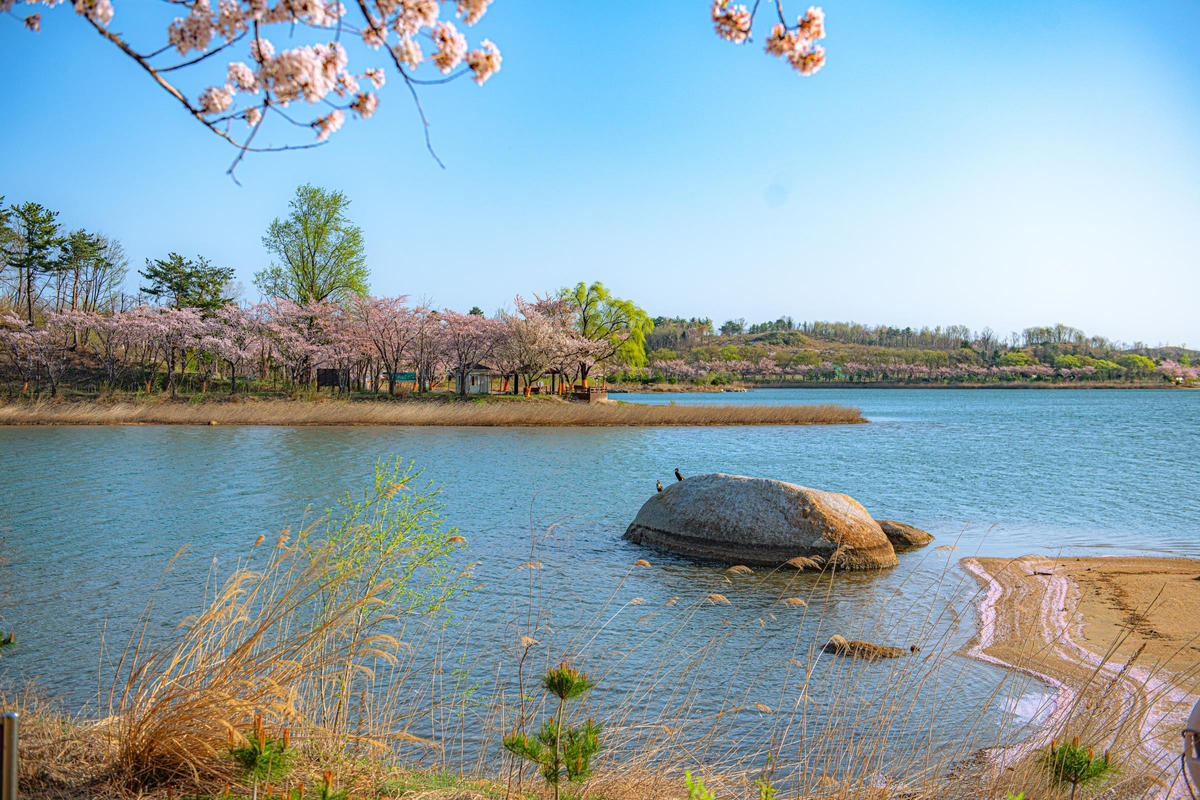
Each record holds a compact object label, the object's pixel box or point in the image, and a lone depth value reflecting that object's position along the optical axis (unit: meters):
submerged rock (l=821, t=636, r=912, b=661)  7.49
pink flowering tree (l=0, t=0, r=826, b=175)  3.23
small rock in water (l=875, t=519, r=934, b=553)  13.10
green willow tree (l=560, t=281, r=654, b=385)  63.27
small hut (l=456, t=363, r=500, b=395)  65.69
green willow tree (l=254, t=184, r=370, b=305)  54.19
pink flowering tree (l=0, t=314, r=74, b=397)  45.62
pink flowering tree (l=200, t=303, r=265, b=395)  49.41
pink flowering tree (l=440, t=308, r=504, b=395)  54.22
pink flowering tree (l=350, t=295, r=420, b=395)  52.78
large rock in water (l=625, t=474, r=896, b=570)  11.48
